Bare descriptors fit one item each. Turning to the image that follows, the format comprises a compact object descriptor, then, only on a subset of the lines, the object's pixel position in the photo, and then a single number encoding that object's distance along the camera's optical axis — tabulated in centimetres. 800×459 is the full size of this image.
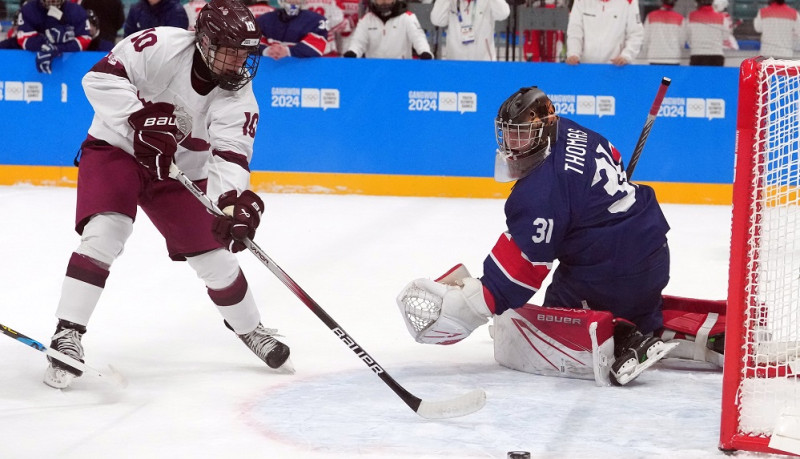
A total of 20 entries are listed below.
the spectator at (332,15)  1583
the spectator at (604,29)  1483
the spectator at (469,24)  1500
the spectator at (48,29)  1489
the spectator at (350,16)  1614
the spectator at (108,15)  1652
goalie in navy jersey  652
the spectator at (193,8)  1594
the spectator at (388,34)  1517
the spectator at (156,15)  1461
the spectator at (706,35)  1508
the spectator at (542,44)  1575
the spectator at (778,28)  1519
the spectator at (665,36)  1516
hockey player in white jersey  643
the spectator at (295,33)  1482
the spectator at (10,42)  1558
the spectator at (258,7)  1567
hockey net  525
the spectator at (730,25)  1528
